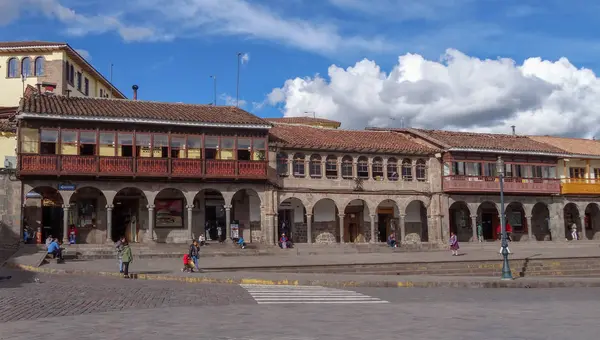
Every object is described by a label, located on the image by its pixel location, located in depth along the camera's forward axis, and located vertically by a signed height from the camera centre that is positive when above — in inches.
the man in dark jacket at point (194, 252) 911.0 -30.9
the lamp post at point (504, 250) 884.6 -36.5
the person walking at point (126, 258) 824.9 -34.8
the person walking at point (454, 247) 1273.1 -43.6
